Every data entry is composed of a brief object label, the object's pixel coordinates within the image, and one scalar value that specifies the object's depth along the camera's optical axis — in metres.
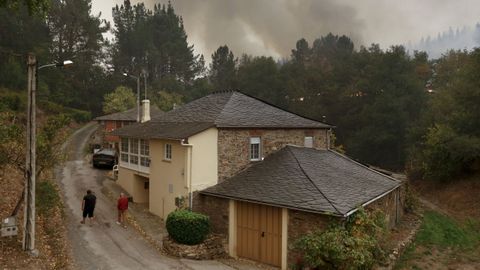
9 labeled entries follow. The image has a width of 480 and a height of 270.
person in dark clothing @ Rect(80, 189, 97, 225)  19.17
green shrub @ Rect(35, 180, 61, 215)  16.05
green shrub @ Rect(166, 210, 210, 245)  16.89
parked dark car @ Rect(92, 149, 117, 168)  33.91
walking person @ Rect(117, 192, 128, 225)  19.72
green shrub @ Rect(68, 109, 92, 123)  57.28
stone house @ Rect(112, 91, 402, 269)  16.33
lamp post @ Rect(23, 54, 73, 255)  13.21
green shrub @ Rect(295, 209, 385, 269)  13.39
